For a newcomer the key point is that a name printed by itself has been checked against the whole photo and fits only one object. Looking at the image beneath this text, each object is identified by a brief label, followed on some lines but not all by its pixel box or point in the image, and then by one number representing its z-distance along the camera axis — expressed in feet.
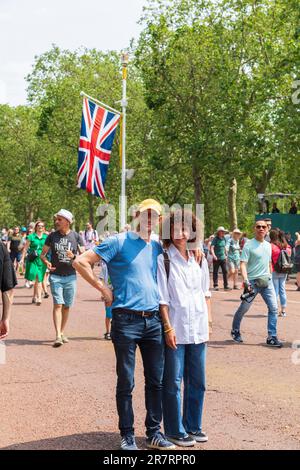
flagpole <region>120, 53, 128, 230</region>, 79.25
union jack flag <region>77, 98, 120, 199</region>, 69.71
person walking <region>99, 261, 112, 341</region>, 32.42
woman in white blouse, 16.49
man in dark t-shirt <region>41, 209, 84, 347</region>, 31.42
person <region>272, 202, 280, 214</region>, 93.17
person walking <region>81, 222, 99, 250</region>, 75.17
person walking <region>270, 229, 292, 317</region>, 38.78
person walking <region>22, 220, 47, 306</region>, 48.08
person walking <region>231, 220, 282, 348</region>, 32.37
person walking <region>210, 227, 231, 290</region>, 63.00
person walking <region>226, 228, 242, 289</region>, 63.05
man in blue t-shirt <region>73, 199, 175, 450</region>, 16.02
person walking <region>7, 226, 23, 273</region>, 77.77
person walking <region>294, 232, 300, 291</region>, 59.00
